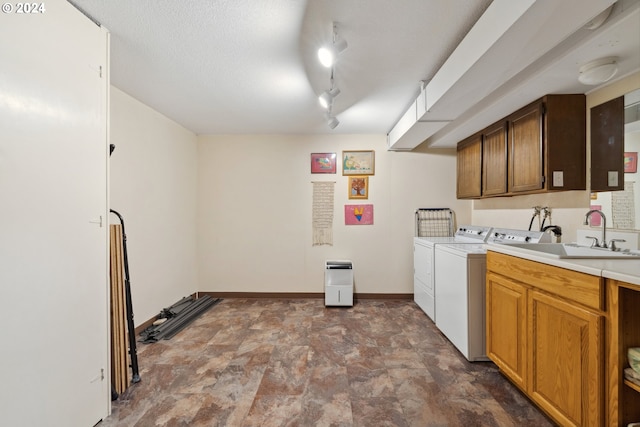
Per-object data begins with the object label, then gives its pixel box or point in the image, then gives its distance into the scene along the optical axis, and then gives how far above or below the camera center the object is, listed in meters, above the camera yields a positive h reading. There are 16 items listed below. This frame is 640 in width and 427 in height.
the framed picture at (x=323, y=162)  4.07 +0.79
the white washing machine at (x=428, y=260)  3.16 -0.56
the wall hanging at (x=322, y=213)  4.09 +0.03
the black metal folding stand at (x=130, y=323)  1.98 -0.80
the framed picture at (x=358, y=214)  4.07 +0.01
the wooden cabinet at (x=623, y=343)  1.23 -0.57
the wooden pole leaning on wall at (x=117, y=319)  1.85 -0.72
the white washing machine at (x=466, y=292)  2.34 -0.69
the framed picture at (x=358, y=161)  4.07 +0.81
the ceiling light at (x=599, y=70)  1.73 +0.94
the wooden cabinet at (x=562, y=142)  2.20 +0.61
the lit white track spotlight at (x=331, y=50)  1.69 +1.04
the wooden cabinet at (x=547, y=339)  1.33 -0.72
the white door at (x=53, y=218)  1.19 -0.02
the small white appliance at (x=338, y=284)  3.72 -0.94
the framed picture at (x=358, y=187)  4.07 +0.42
